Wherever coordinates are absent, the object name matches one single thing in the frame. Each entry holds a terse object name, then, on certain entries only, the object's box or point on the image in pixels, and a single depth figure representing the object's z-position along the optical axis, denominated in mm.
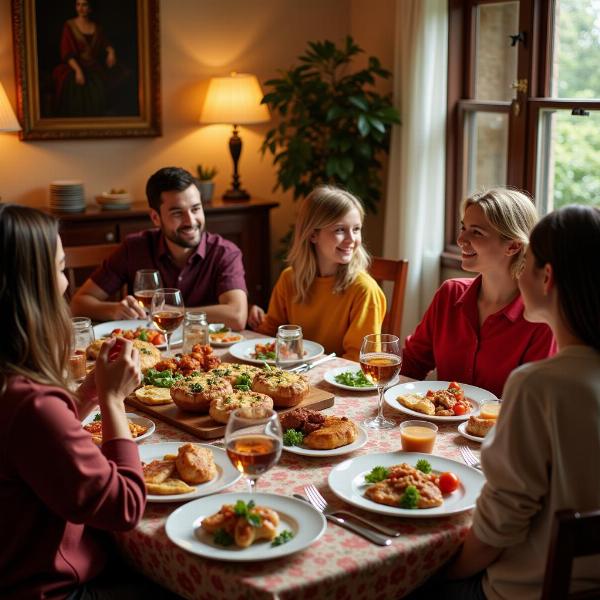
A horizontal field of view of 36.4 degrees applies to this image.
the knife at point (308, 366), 2594
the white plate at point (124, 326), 3012
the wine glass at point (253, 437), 1633
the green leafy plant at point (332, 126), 4781
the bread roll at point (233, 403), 2131
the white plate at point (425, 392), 2238
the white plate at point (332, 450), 1964
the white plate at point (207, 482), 1767
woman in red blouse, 2594
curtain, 4660
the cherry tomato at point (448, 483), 1792
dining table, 1504
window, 4168
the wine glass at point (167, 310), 2725
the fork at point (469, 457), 1950
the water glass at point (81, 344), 2408
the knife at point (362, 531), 1609
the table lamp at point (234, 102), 4957
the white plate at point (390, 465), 1704
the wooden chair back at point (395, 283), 3340
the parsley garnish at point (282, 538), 1592
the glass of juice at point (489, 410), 2112
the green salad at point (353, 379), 2471
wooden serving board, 2121
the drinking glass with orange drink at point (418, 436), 1979
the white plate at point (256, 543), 1556
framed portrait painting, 4621
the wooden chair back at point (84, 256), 3666
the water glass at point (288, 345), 2504
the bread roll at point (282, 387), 2248
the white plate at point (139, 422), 2107
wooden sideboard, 4570
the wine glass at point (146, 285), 2955
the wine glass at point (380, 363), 2152
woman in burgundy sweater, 1546
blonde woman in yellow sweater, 3139
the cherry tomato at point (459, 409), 2227
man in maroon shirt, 3520
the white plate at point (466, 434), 2062
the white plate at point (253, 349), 2715
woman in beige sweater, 1566
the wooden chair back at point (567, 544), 1379
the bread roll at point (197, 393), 2199
